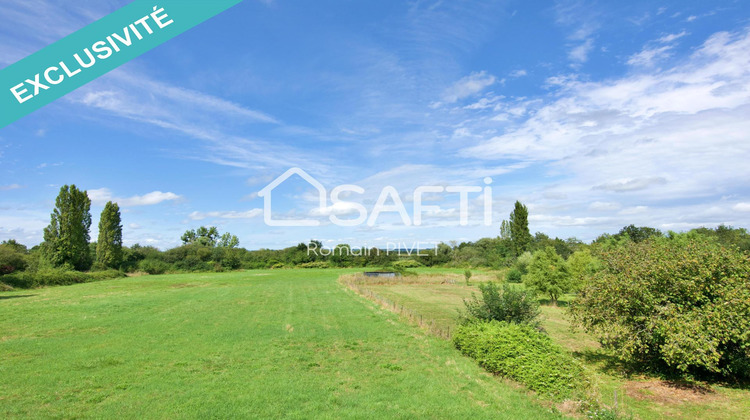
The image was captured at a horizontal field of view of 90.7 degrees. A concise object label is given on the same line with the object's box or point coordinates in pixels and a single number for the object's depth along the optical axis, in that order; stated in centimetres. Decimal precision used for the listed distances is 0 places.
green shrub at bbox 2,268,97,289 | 3812
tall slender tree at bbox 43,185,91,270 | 5175
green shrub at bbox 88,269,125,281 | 5234
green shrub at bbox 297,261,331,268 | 8762
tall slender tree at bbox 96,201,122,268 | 6197
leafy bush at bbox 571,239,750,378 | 904
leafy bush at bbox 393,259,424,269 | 8338
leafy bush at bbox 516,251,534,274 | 5064
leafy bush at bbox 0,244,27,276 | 4372
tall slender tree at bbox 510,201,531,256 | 7800
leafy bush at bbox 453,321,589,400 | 915
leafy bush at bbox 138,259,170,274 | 6791
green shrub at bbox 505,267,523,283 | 4762
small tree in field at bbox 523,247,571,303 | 2861
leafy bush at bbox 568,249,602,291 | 2795
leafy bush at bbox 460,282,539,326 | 1358
